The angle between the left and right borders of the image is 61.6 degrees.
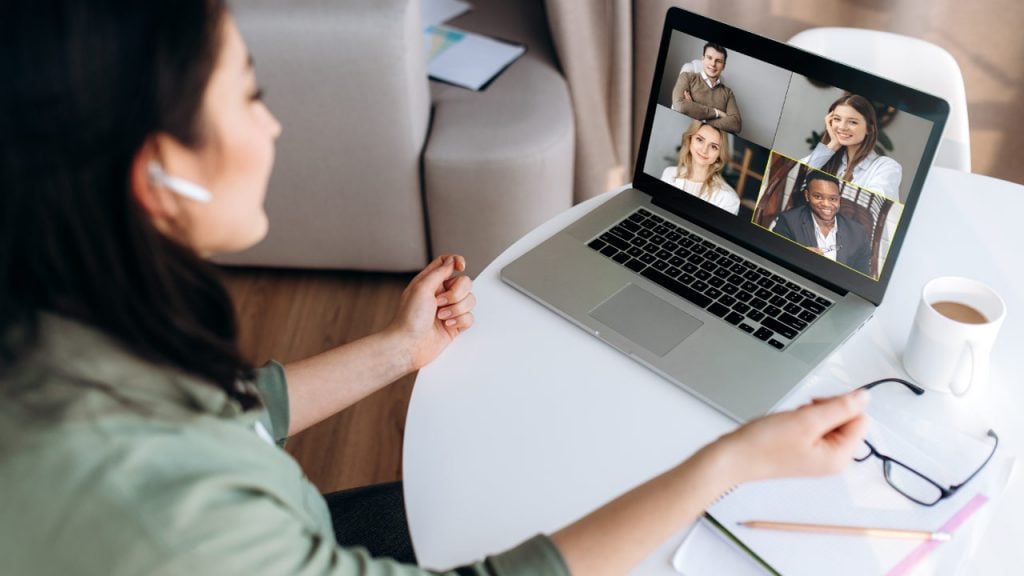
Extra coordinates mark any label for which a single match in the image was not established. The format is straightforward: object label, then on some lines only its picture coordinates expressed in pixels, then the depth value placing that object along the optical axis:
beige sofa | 1.67
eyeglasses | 0.83
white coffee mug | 0.90
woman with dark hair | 0.52
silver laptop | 0.95
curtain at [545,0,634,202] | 1.92
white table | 0.84
